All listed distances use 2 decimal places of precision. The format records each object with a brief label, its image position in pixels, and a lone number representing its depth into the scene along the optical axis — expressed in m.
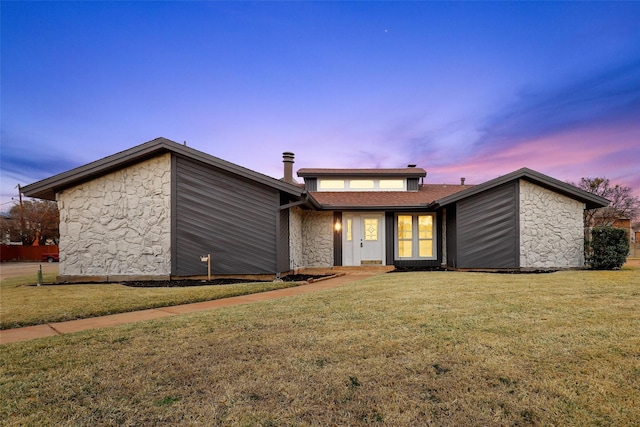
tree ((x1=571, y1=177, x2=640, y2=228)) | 25.38
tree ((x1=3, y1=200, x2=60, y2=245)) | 33.41
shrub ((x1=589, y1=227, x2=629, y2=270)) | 10.95
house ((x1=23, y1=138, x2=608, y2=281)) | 9.70
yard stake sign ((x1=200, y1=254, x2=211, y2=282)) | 9.41
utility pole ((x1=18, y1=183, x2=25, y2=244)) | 30.70
